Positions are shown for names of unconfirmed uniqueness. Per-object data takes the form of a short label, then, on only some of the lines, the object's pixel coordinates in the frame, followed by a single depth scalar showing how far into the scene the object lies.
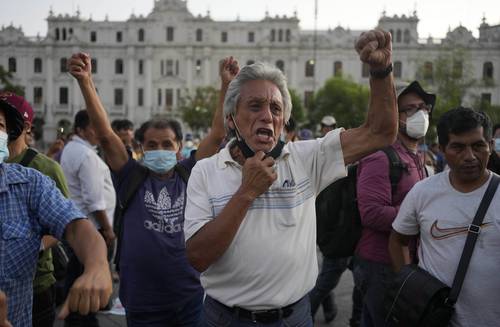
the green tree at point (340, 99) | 43.38
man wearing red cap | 2.88
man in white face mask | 3.39
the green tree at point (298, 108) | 47.28
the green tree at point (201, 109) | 48.75
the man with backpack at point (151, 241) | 3.18
